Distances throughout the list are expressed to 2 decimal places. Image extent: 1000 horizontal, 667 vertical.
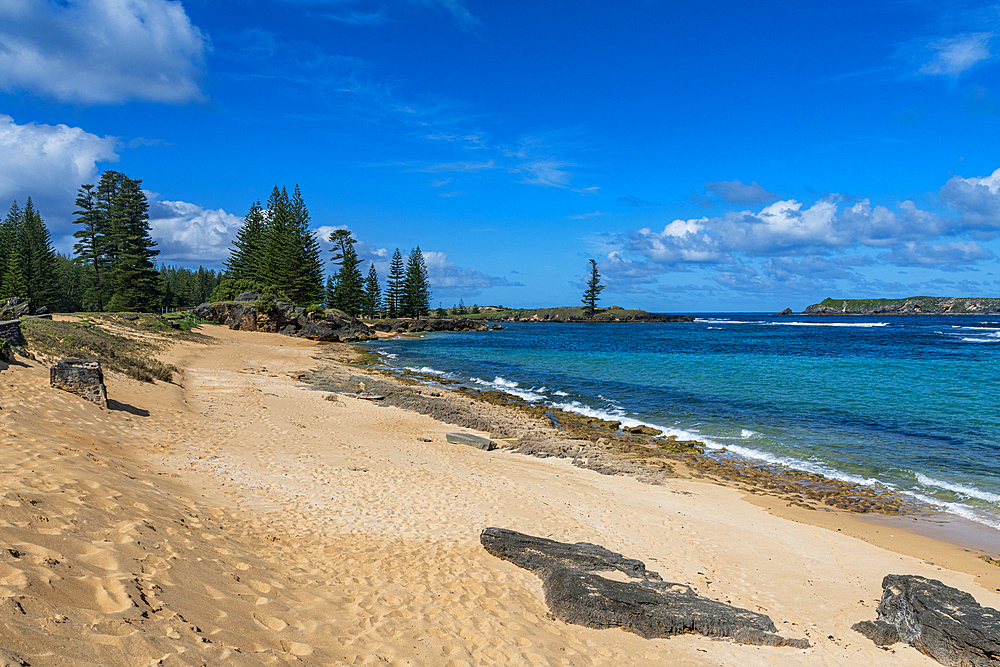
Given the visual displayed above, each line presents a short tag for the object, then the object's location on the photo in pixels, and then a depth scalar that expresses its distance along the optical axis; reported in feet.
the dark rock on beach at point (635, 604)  20.01
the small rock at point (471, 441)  49.85
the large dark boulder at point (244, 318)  173.06
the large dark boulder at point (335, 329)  184.55
